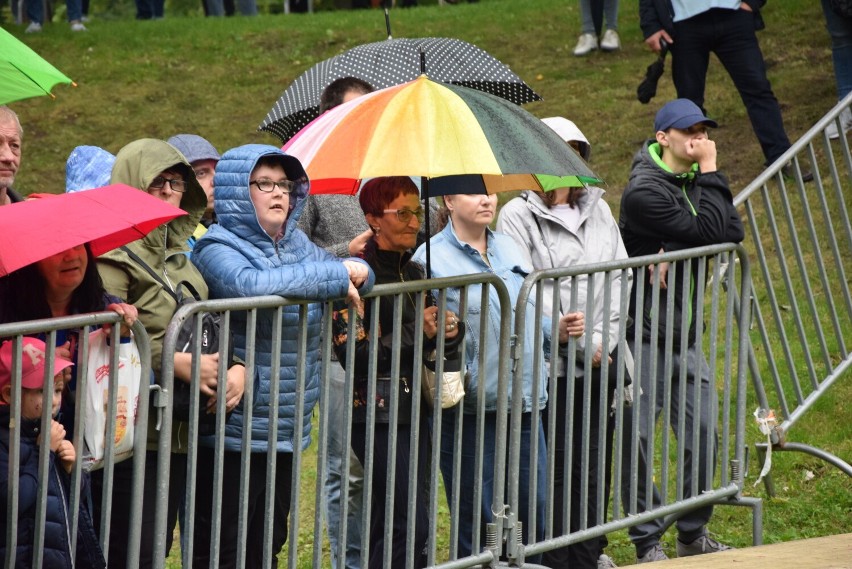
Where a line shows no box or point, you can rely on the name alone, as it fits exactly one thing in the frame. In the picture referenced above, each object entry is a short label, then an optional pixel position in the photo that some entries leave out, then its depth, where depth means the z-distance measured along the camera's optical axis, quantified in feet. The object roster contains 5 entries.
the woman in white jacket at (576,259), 36.09
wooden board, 33.27
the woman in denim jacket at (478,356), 32.99
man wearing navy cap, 39.40
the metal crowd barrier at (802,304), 43.57
